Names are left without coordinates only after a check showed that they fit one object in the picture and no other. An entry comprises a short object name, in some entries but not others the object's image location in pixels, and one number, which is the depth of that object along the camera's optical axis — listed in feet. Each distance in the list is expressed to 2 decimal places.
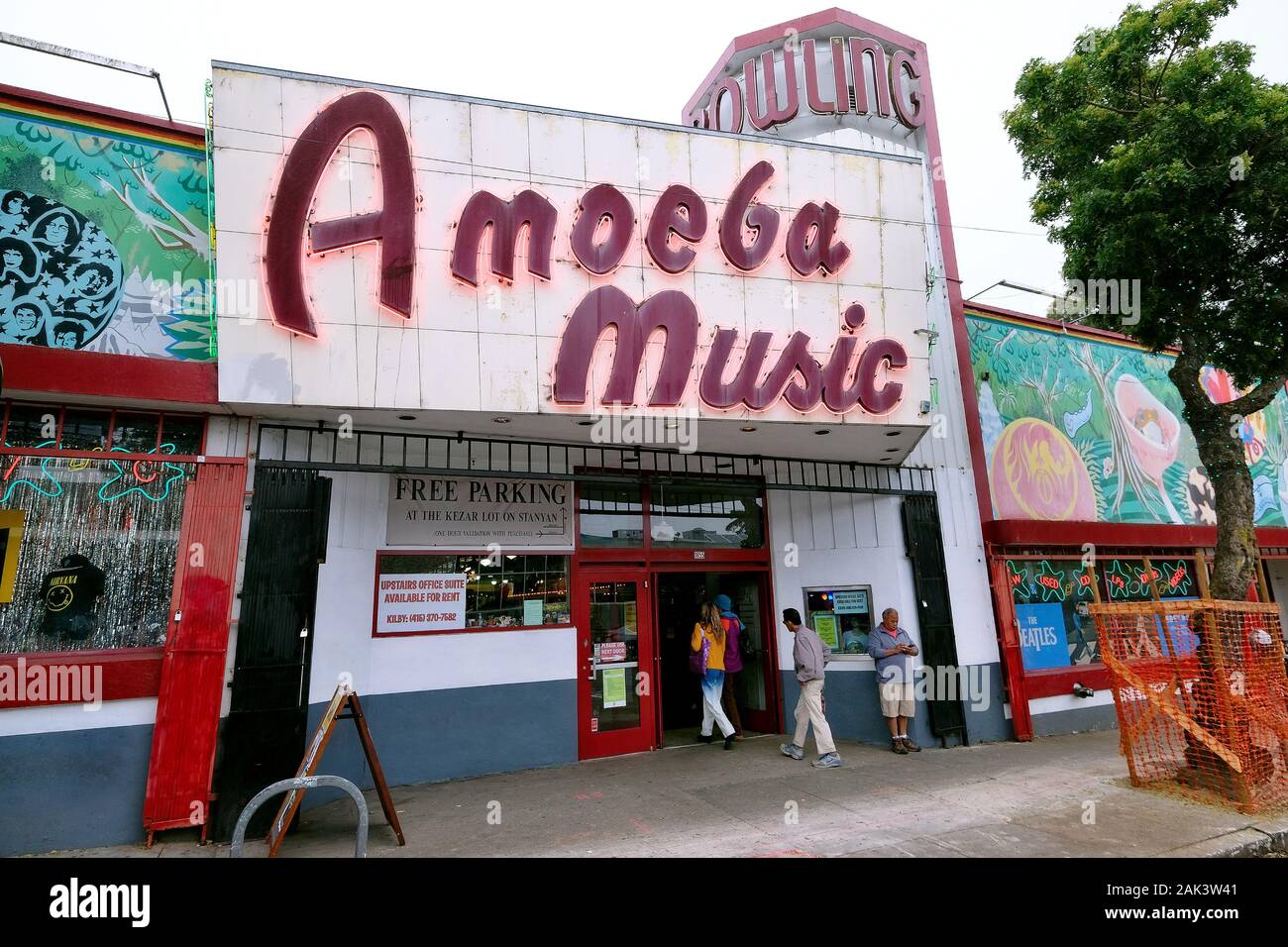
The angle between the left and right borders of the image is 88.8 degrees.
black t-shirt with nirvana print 18.49
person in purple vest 29.84
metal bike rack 12.07
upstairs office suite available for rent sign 24.41
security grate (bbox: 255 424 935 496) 22.30
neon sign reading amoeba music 20.48
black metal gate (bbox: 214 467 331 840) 18.88
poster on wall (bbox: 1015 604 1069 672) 32.78
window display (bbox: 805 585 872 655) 30.83
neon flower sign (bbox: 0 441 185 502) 18.62
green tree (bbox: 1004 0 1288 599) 23.59
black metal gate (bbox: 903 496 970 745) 29.48
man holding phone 28.28
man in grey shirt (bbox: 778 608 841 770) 26.32
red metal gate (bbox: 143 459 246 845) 18.15
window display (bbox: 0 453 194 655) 18.39
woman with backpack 28.78
